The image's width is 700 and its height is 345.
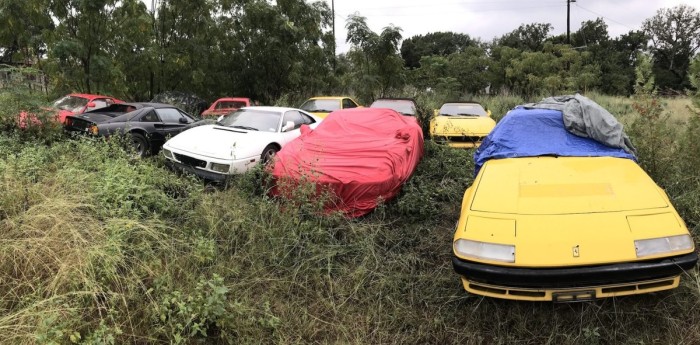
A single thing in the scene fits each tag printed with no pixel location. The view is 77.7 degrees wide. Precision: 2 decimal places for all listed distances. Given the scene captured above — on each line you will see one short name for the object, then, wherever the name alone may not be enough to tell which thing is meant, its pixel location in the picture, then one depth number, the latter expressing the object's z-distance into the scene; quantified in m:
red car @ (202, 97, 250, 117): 13.77
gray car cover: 4.33
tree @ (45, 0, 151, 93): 13.69
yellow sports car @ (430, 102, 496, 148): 8.72
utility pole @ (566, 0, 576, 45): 29.66
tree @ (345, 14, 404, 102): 17.86
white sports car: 6.29
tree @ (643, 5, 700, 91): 38.31
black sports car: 8.19
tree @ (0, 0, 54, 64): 13.63
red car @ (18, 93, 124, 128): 10.51
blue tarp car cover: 4.24
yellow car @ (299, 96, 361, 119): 11.71
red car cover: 4.96
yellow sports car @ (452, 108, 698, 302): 2.82
